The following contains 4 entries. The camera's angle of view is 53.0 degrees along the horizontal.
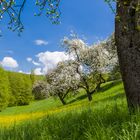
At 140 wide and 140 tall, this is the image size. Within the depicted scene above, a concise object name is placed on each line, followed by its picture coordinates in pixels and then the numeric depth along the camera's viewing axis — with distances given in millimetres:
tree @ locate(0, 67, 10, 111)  31300
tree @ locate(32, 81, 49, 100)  36367
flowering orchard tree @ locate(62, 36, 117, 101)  20191
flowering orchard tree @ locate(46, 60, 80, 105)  21644
